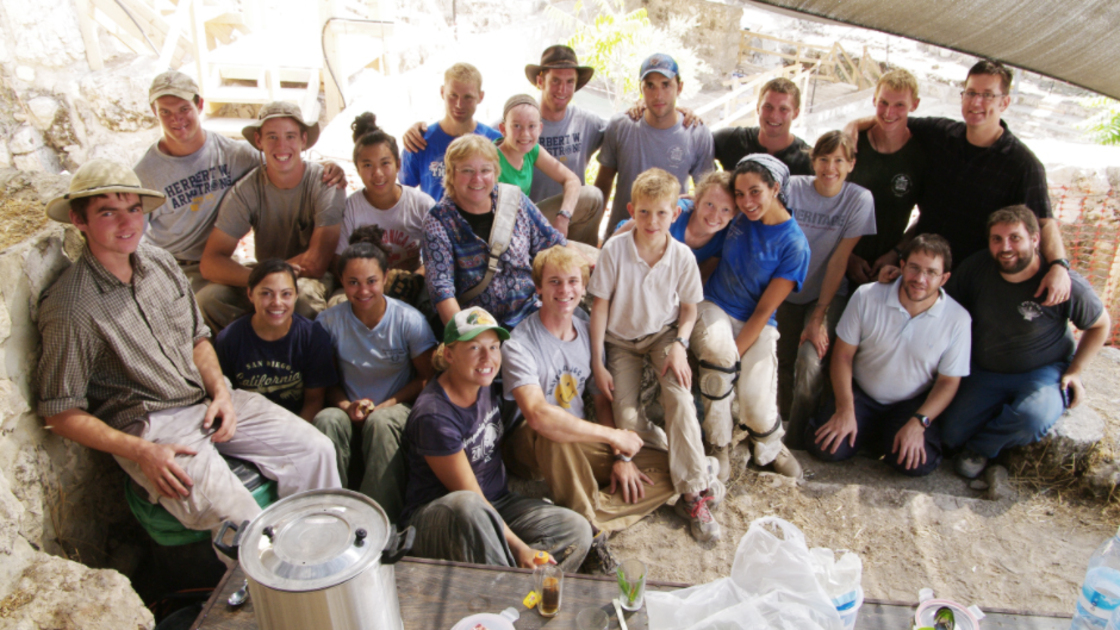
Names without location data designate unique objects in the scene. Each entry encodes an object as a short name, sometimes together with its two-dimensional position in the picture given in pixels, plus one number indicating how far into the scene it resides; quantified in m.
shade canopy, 1.69
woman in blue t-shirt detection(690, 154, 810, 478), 3.64
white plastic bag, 1.63
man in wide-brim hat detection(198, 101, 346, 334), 3.91
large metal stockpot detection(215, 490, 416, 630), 1.59
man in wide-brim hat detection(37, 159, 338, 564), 2.77
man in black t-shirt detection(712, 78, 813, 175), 4.28
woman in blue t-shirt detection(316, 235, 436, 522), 3.44
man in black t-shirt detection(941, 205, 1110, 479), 3.87
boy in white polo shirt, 3.45
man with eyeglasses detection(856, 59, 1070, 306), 3.91
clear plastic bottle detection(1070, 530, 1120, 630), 1.88
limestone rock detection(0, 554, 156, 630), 2.35
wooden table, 1.94
